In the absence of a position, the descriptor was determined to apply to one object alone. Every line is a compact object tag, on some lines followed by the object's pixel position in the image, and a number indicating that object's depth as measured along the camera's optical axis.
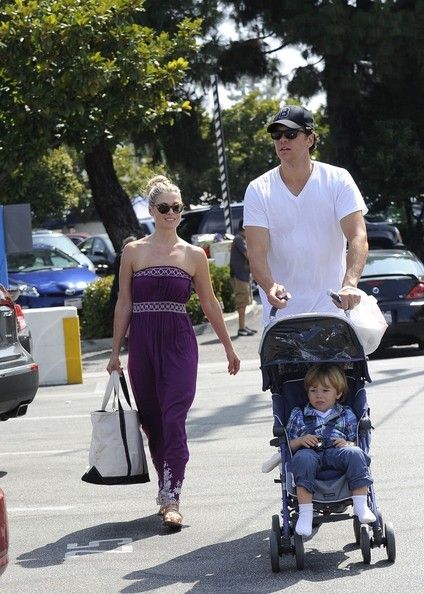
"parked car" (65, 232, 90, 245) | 46.58
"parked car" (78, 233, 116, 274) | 31.27
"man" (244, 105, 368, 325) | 6.77
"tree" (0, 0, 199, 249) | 18.53
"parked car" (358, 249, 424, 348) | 16.72
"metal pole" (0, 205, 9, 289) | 17.42
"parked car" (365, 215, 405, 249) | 28.66
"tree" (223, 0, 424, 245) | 27.12
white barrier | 16.31
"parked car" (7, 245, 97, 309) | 22.89
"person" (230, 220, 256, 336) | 20.44
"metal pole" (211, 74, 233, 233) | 25.61
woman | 7.64
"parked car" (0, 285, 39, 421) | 9.98
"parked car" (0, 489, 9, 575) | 5.19
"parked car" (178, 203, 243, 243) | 29.66
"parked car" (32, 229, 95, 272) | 25.45
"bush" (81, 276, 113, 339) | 20.86
